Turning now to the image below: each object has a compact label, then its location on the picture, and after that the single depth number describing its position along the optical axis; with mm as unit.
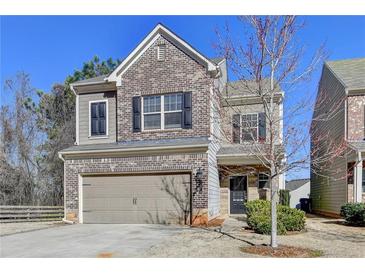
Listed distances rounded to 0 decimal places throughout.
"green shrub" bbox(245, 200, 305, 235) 10352
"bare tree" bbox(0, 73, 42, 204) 20766
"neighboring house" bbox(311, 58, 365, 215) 14545
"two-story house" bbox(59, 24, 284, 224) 13547
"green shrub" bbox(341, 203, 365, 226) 12691
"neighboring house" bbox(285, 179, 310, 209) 34219
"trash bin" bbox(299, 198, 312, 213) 23234
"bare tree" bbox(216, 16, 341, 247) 8391
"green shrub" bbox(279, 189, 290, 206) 16531
